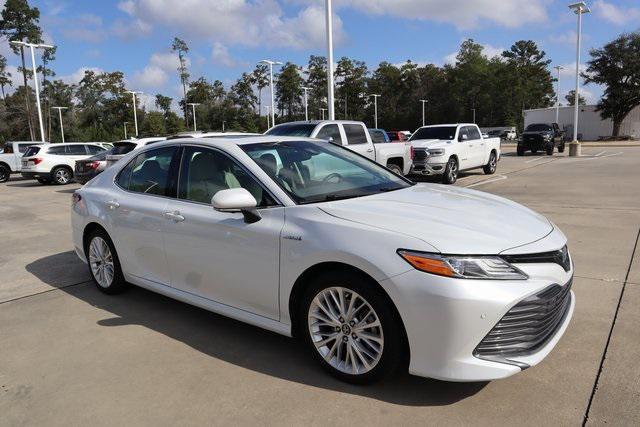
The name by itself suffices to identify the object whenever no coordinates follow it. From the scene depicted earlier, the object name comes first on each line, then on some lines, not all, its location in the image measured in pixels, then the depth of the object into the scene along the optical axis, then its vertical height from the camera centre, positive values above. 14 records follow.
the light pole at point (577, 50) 25.91 +4.19
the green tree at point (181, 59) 64.19 +10.30
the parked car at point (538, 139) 27.79 -0.49
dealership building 60.29 +0.87
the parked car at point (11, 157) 22.53 -0.55
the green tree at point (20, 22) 48.03 +11.71
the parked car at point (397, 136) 30.91 -0.13
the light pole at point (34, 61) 31.55 +5.33
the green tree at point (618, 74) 51.59 +5.54
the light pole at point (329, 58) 17.52 +2.72
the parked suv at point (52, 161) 19.23 -0.66
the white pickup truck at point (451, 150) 14.39 -0.54
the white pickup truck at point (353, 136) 11.94 -0.01
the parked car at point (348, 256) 2.79 -0.76
